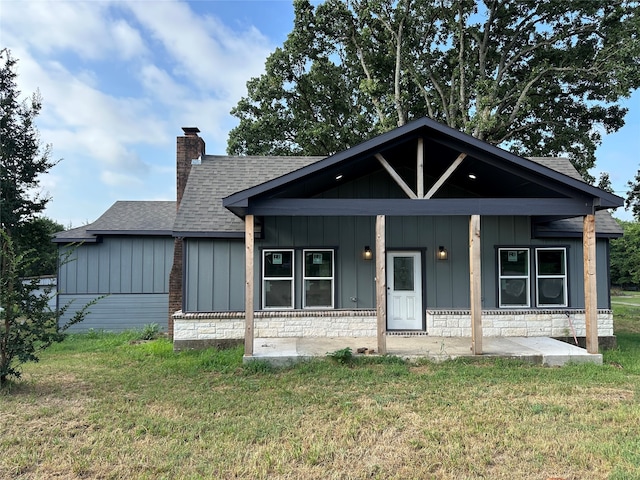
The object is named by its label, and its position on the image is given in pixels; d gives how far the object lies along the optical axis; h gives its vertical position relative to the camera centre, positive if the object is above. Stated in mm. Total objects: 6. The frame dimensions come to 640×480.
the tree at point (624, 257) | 28550 +340
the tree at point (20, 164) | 10883 +2904
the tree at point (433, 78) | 18141 +9236
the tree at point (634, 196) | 23906 +4013
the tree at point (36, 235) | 11336 +893
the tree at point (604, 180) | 20172 +4190
